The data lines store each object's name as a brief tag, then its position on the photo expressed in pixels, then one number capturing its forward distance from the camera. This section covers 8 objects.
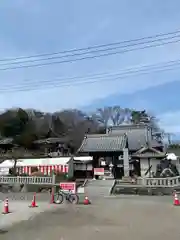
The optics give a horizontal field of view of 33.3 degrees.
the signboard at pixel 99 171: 30.30
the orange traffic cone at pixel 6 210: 12.66
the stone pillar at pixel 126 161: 31.19
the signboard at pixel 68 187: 18.69
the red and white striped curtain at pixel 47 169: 31.55
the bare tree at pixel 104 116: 76.94
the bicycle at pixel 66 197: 16.03
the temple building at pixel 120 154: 31.09
